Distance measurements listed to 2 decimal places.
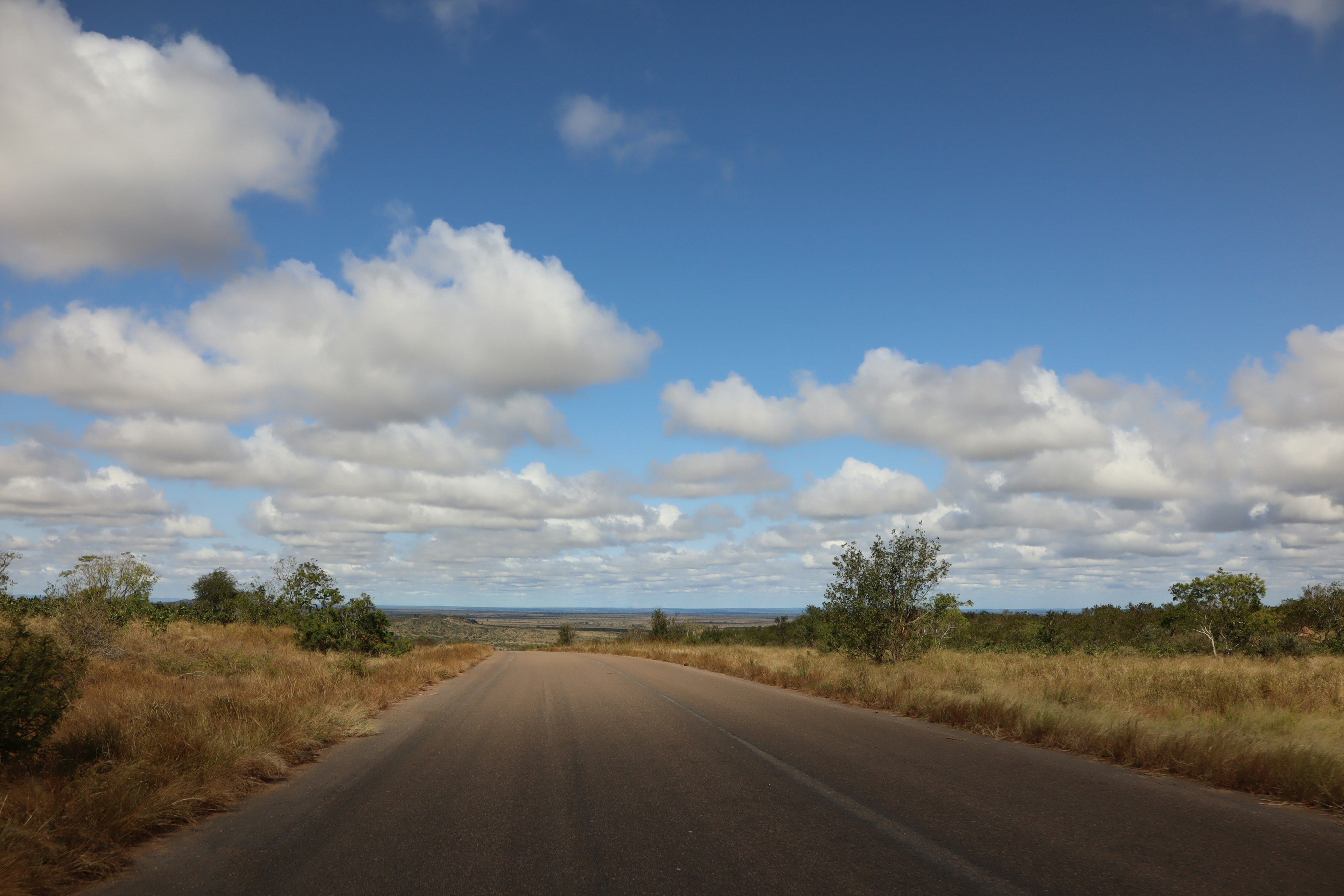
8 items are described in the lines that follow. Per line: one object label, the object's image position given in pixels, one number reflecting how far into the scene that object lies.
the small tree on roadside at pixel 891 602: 23.56
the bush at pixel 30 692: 6.55
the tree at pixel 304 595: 30.33
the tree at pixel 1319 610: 33.78
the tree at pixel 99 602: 17.09
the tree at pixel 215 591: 44.53
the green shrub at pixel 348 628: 28.83
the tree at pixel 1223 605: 30.28
